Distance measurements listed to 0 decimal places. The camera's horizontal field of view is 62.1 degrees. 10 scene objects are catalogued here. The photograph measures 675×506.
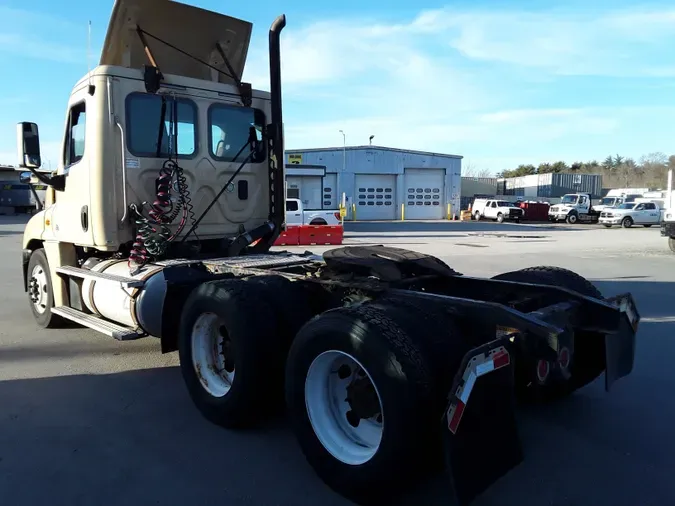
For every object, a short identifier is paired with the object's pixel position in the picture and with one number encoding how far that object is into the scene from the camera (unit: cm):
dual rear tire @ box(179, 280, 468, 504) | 289
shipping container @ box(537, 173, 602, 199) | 6200
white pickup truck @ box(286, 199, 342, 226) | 2433
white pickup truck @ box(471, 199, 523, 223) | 4266
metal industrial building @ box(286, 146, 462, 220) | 4444
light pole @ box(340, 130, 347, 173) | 4491
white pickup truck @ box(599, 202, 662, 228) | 3484
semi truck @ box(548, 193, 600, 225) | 4238
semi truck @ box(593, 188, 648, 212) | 3984
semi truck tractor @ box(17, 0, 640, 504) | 293
